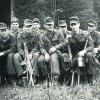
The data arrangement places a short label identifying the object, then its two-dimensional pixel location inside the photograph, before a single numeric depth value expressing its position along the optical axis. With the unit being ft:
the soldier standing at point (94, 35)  20.90
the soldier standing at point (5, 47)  20.32
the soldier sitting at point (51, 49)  19.31
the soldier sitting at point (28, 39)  20.35
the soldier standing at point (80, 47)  19.22
